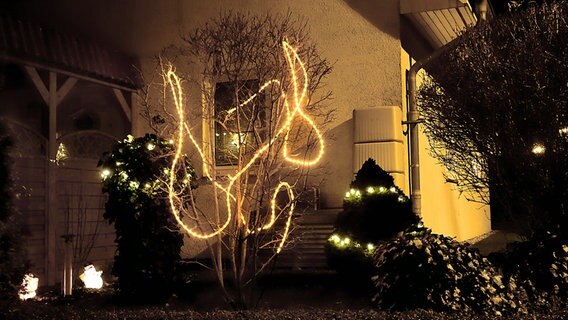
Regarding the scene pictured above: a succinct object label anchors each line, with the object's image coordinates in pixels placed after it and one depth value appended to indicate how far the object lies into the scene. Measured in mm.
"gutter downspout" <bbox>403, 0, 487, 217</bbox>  9797
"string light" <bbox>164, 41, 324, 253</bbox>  7328
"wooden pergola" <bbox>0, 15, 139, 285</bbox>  9234
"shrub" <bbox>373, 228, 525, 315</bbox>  6344
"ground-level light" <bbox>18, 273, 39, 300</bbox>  6735
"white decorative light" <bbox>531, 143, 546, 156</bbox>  8203
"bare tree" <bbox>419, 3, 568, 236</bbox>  8117
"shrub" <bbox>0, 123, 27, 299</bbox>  6234
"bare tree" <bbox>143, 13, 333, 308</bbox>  7430
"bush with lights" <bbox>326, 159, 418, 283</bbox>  8055
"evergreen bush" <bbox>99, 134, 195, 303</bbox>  7988
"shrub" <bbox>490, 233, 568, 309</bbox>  6977
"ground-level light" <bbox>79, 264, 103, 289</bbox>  9617
